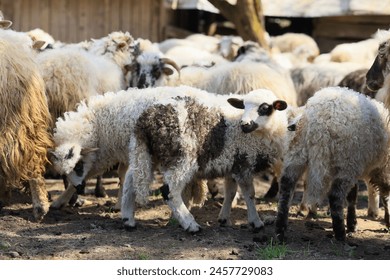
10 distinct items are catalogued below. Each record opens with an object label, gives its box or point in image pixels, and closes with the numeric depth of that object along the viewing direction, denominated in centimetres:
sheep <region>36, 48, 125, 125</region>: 812
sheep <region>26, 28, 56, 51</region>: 1102
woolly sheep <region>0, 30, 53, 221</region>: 698
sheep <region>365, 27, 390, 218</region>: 719
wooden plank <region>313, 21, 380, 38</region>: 1650
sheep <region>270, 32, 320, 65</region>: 1448
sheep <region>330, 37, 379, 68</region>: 1302
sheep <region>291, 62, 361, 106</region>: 1062
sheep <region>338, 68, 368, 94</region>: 945
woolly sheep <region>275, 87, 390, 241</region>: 654
